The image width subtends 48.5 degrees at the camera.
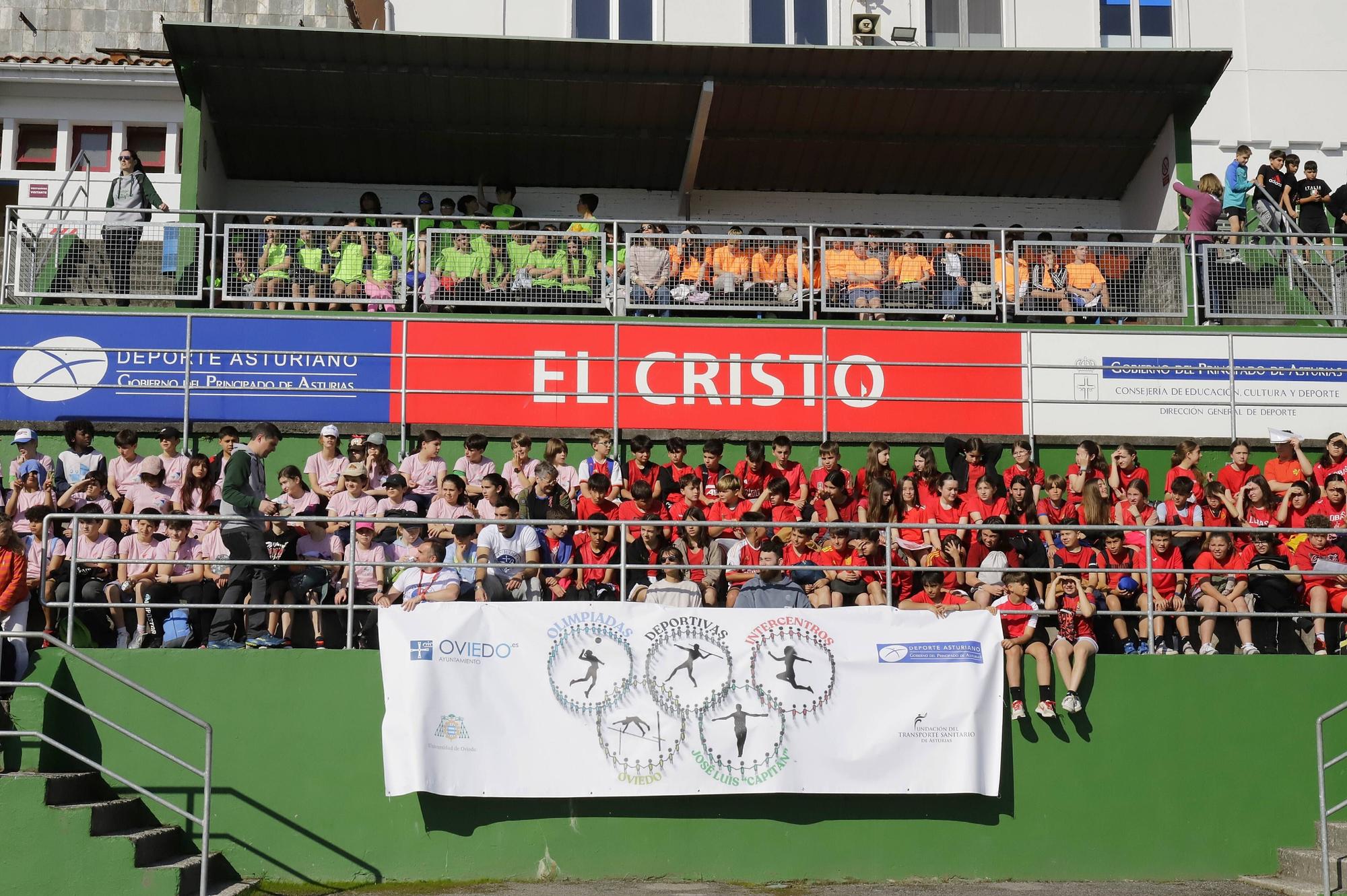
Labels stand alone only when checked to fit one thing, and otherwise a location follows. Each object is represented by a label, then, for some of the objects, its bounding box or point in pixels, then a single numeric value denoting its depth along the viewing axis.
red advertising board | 16.02
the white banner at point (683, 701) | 11.04
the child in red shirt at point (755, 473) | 14.27
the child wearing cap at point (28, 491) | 13.49
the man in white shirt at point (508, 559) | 11.55
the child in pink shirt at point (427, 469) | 14.31
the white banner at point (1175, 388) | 16.25
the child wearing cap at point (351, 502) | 12.93
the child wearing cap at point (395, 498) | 12.90
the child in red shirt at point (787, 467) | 14.38
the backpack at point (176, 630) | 11.55
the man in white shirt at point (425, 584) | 11.49
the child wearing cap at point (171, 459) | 14.11
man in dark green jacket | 11.47
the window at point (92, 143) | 21.05
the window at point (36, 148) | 21.05
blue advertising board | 15.65
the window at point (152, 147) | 21.25
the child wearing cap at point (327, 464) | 14.18
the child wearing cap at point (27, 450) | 14.09
